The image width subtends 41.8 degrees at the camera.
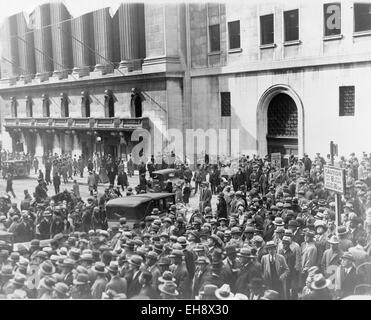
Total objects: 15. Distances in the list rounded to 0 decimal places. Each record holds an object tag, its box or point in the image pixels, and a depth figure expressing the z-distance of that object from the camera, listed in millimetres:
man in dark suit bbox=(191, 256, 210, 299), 9945
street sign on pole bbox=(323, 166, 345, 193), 12086
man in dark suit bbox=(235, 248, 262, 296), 9852
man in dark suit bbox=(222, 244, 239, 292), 10008
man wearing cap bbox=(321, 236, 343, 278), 10341
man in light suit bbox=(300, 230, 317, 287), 10664
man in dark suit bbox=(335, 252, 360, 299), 9664
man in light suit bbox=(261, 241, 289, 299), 10195
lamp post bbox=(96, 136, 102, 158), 19653
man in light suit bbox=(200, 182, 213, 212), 17734
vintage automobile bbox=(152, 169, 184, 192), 17608
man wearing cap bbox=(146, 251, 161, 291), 9855
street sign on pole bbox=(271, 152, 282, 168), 24356
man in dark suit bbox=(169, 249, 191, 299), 9930
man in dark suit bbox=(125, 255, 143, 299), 9766
